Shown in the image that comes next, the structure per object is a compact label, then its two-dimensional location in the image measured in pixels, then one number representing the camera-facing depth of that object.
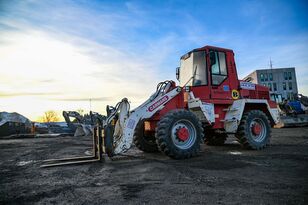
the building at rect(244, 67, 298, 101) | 62.25
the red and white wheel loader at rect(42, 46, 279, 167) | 6.06
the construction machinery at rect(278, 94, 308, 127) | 18.61
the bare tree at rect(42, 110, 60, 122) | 92.94
